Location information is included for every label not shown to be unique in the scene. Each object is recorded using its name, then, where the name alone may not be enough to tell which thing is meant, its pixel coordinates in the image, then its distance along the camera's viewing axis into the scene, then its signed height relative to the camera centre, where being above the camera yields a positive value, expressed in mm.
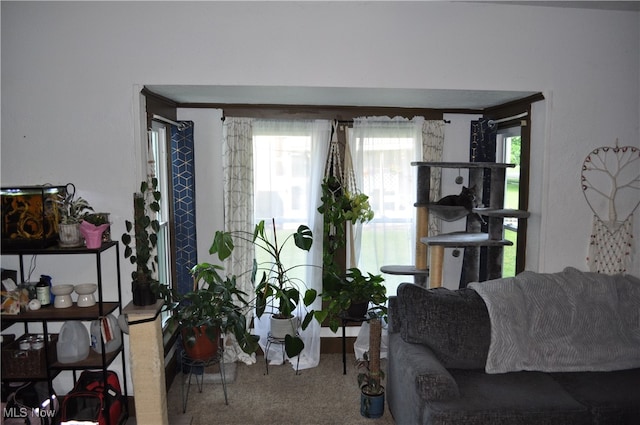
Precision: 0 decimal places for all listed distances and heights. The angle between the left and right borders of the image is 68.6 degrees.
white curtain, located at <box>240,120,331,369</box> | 3861 -88
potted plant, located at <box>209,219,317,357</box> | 3391 -857
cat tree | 3270 -448
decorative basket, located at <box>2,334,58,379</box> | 2506 -1009
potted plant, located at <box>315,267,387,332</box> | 3553 -919
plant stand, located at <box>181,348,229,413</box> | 3188 -1394
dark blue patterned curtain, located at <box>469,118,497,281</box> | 3949 +219
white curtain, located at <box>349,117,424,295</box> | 3904 -72
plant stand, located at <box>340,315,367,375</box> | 3607 -1177
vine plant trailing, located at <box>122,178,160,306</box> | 2752 -403
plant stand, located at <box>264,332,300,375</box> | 3628 -1318
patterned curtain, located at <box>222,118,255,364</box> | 3783 -169
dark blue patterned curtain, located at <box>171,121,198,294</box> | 3801 -211
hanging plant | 3734 -298
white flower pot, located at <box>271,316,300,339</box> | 3613 -1173
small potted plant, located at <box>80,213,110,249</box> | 2555 -294
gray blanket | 2662 -861
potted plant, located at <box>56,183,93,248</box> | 2545 -236
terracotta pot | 3299 -1203
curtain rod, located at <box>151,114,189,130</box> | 3189 +399
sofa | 2324 -987
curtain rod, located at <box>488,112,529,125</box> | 3361 +435
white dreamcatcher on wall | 3129 -166
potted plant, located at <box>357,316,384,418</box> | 2957 -1330
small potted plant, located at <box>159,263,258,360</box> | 3115 -948
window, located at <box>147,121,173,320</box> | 3561 -199
